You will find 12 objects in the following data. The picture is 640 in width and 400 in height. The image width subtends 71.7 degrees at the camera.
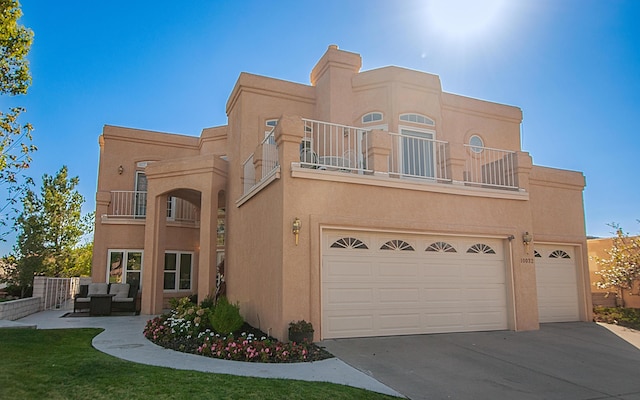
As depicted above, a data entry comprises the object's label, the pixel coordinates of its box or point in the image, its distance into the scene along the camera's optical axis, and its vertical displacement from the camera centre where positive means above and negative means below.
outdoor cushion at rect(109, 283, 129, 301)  15.29 -0.94
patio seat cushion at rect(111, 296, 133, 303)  14.92 -1.22
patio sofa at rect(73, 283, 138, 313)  14.87 -1.08
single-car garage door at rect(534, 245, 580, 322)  12.45 -0.60
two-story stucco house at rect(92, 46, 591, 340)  8.91 +1.03
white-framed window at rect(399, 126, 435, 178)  12.17 +2.97
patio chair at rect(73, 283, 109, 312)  14.80 -1.03
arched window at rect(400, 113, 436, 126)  13.57 +4.42
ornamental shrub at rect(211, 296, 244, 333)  8.99 -1.14
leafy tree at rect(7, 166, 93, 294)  19.27 +1.63
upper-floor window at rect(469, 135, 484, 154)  15.15 +4.18
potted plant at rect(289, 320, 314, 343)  7.98 -1.25
